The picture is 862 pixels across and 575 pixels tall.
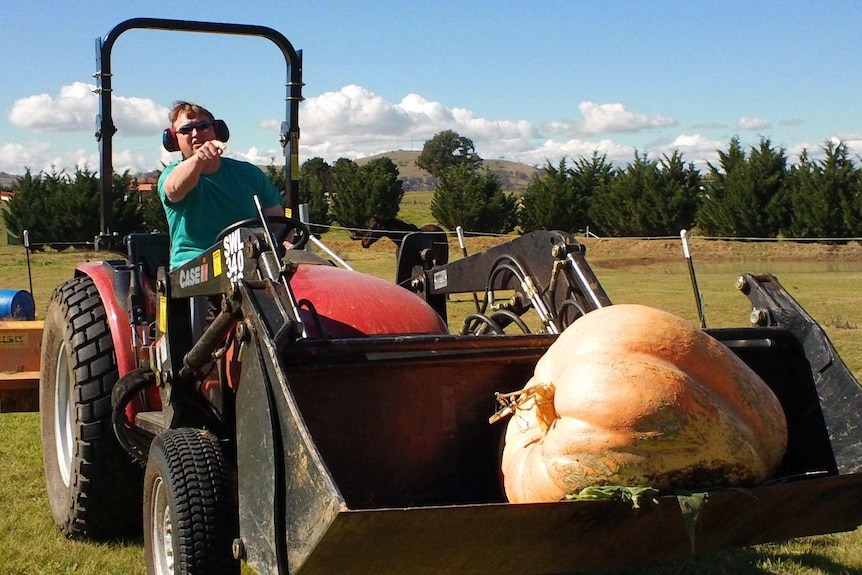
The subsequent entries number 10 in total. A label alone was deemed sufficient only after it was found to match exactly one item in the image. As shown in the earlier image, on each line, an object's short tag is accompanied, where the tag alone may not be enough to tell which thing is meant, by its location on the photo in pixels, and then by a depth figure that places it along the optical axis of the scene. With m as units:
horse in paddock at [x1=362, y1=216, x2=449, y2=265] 32.67
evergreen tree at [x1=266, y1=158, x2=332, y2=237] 42.50
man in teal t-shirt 4.40
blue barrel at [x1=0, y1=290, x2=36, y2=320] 7.43
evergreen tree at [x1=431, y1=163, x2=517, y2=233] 42.69
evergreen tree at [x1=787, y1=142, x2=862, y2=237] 36.32
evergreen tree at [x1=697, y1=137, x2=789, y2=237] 38.25
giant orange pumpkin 2.81
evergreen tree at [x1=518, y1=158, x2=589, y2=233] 42.50
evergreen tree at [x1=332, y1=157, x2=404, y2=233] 44.84
